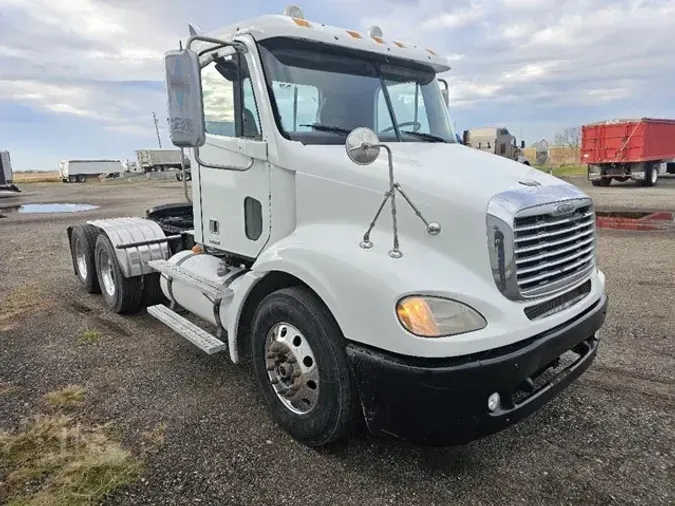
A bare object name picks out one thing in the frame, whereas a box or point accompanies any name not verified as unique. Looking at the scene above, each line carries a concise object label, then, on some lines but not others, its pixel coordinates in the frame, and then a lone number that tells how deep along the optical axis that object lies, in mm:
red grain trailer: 22203
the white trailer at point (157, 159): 59719
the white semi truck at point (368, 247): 2598
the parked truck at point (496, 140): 29084
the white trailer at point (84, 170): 58438
